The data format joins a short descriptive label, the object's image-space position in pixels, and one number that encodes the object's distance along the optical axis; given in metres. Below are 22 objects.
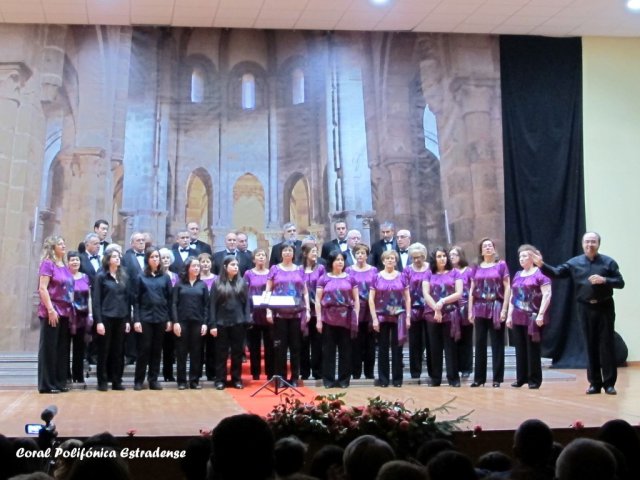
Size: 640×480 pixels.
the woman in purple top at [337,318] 7.80
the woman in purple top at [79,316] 7.57
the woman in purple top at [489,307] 7.85
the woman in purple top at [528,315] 7.59
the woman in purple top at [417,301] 8.18
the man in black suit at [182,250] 8.84
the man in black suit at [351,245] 8.63
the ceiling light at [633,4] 9.71
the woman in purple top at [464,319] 8.12
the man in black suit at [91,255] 8.02
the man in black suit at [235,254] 8.75
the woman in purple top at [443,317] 7.92
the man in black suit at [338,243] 9.02
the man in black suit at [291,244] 8.70
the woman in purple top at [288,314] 7.78
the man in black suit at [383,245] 9.06
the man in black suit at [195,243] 8.98
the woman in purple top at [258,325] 8.04
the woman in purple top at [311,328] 8.18
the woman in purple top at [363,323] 8.05
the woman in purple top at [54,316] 7.17
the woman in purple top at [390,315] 7.86
